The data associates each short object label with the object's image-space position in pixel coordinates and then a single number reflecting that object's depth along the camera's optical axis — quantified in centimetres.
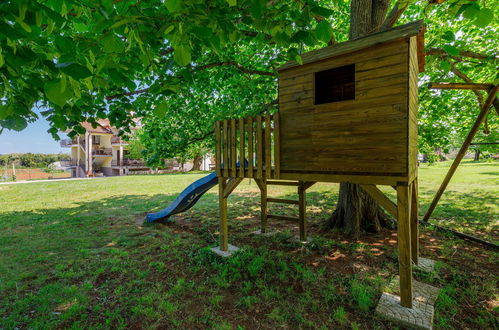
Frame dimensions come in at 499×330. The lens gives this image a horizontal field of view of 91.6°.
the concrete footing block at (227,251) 443
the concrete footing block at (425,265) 369
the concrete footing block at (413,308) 257
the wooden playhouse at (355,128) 279
